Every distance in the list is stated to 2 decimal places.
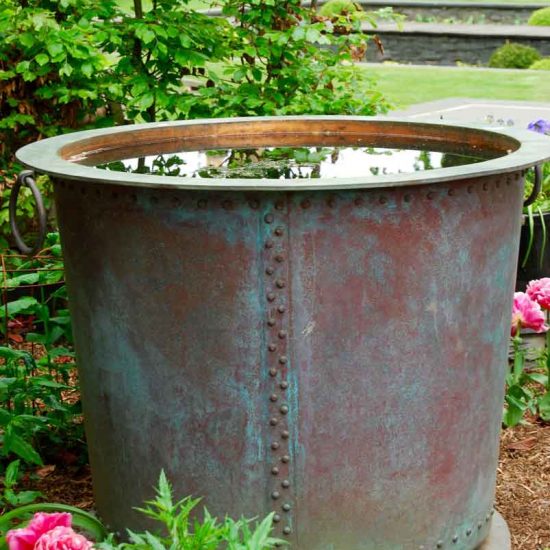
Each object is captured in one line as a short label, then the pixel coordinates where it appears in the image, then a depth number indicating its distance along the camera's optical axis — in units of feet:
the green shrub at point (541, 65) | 58.98
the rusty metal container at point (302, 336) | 7.41
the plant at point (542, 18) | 78.79
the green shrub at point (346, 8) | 18.47
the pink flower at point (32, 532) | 6.65
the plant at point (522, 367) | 12.03
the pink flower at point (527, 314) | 11.98
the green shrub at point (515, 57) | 63.10
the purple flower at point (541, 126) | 16.81
